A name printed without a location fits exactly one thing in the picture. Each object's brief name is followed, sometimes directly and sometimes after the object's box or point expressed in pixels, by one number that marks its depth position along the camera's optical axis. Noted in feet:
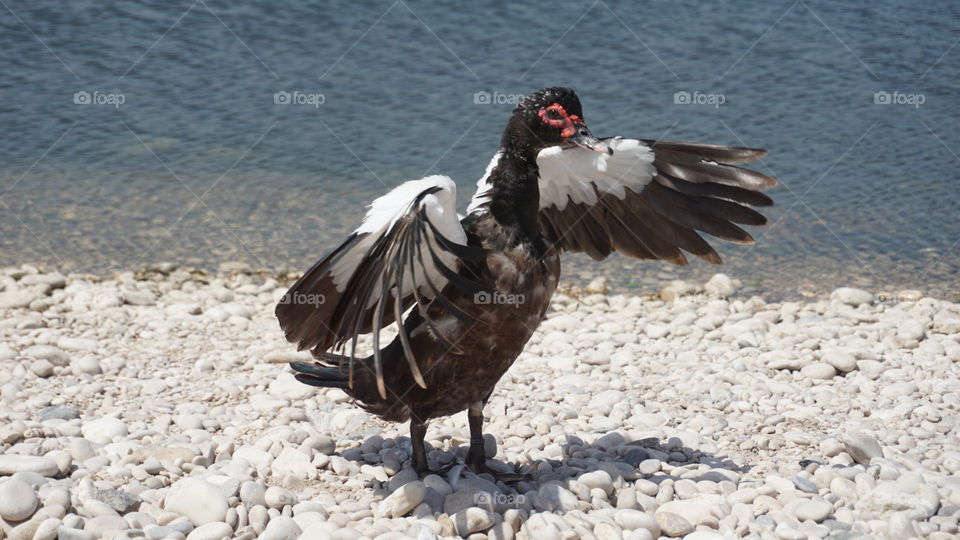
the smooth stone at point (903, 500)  12.17
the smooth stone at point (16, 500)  11.18
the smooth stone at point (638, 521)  12.15
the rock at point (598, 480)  13.17
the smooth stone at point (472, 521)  12.06
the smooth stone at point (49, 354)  17.58
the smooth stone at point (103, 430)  14.48
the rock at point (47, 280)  22.49
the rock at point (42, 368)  17.16
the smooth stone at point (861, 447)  13.93
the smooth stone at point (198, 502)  11.78
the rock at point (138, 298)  21.84
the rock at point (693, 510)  12.35
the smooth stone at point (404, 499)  12.42
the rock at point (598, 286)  24.02
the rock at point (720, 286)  23.88
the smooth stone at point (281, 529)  11.49
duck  11.36
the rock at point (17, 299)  20.88
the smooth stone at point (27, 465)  12.38
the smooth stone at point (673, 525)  12.16
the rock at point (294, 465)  13.26
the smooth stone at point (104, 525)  11.17
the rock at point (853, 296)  22.65
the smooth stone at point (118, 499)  11.82
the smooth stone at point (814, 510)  12.23
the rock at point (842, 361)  18.25
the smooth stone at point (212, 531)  11.32
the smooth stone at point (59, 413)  15.31
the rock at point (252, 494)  12.21
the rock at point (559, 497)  12.70
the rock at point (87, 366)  17.51
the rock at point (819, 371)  17.98
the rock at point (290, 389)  16.96
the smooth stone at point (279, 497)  12.32
